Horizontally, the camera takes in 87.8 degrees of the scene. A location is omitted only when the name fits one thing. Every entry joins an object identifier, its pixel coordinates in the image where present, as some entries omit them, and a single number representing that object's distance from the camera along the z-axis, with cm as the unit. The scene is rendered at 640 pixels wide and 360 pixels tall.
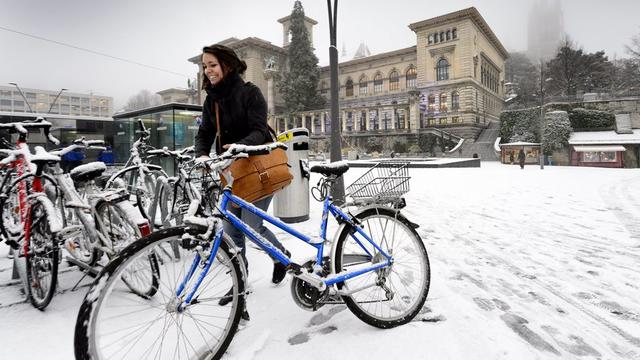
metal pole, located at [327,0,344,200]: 715
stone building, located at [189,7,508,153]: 3928
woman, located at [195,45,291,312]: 282
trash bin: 549
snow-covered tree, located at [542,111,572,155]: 2736
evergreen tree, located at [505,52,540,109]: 4698
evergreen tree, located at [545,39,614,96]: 4150
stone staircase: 3219
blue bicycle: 177
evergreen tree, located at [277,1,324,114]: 4756
